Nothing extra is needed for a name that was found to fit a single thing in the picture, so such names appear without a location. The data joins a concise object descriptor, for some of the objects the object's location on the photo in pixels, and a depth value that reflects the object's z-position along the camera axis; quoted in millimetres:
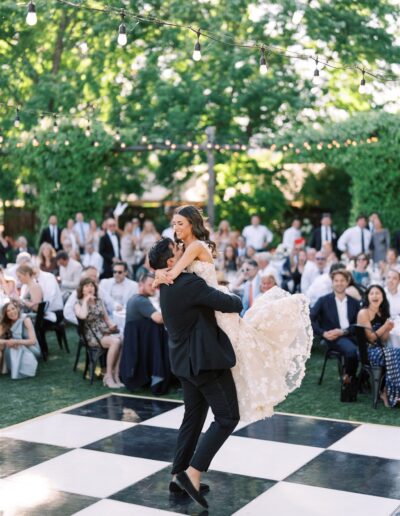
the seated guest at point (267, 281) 8031
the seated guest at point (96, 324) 7711
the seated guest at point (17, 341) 7977
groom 4355
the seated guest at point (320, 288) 8984
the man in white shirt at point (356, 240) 13305
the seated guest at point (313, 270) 10070
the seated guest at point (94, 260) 12078
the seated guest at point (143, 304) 7285
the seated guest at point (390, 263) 10375
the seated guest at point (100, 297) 8227
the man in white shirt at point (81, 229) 15295
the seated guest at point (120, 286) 8898
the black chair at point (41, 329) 8617
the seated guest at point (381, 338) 6711
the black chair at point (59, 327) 9000
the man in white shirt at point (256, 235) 15008
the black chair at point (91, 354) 7708
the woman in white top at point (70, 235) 14195
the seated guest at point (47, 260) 10945
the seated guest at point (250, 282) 8799
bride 4438
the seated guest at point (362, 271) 9828
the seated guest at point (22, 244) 13016
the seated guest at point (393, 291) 8062
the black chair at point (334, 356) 7395
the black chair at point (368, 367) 6789
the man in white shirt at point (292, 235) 15084
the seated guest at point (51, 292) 9234
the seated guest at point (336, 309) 7707
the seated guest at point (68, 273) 10578
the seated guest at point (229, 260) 13102
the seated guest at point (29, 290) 8741
